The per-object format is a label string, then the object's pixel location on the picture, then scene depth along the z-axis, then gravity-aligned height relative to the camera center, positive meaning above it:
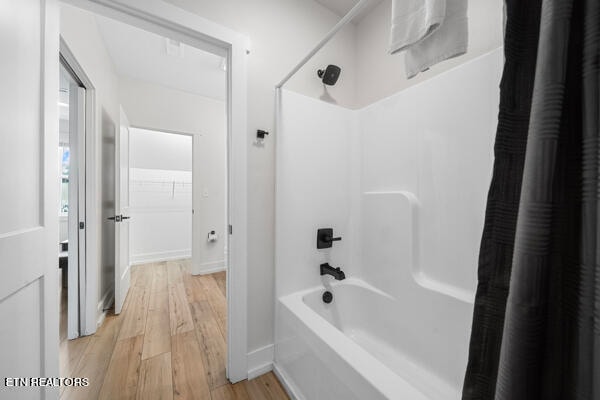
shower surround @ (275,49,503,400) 1.10 -0.20
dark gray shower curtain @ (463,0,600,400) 0.32 -0.04
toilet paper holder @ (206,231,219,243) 3.30 -0.55
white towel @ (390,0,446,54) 0.72 +0.60
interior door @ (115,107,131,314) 2.03 -0.17
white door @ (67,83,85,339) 1.70 -0.06
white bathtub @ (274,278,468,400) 0.83 -0.74
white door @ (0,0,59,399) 0.68 +0.01
